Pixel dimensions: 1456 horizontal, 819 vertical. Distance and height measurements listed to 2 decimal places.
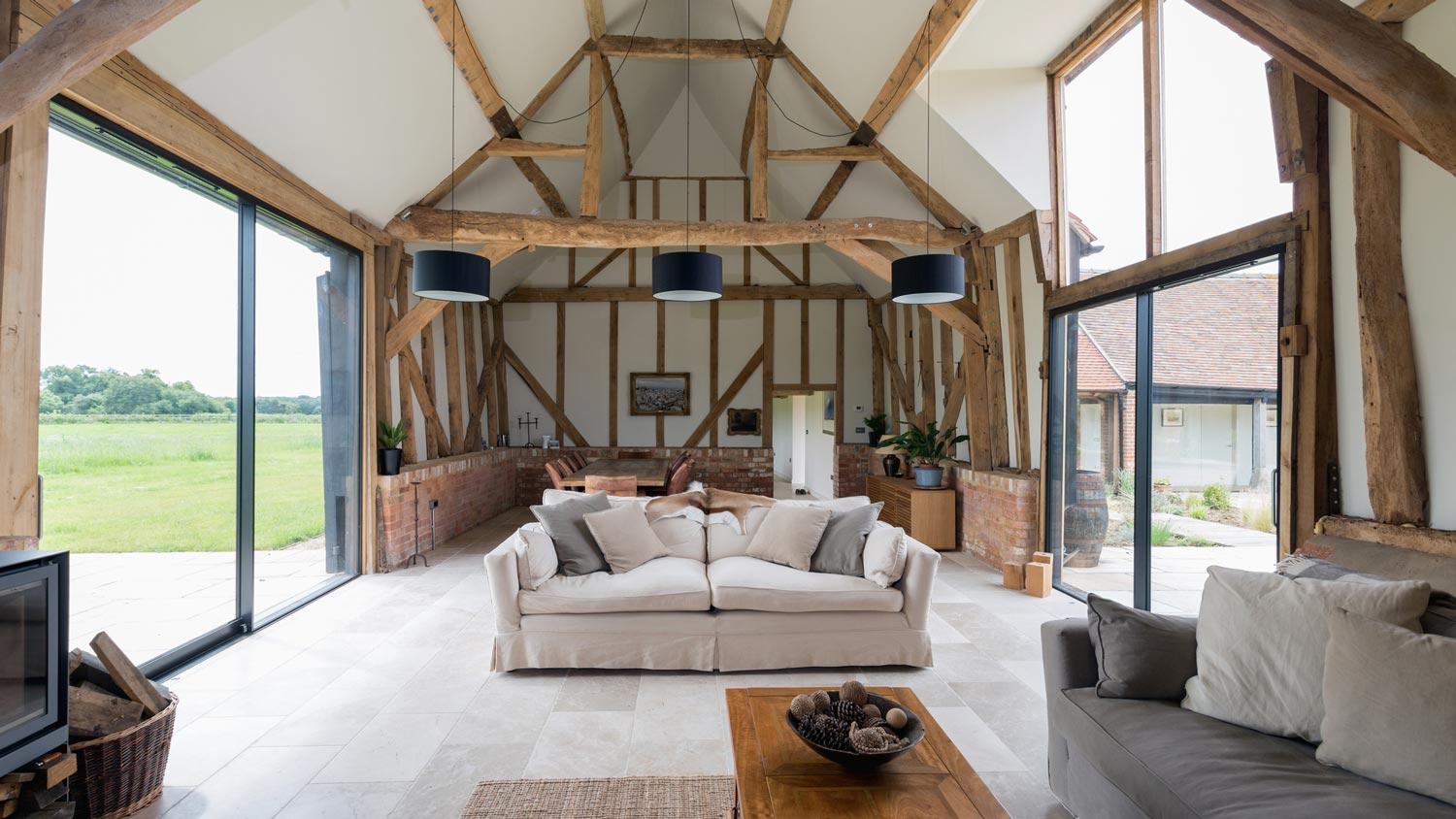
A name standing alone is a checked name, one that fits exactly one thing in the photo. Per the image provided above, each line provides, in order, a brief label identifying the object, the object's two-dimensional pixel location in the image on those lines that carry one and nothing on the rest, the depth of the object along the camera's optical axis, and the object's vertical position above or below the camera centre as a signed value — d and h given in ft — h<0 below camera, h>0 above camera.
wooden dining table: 23.65 -2.13
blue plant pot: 23.95 -2.22
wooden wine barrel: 17.44 -2.92
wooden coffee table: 6.11 -3.49
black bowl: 6.46 -3.21
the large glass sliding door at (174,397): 10.34 +0.35
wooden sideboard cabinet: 23.62 -3.58
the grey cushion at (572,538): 13.50 -2.45
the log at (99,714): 8.10 -3.59
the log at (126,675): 8.74 -3.31
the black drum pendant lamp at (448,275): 14.78 +3.03
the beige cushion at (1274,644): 6.95 -2.47
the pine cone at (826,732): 6.69 -3.15
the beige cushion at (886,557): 12.89 -2.73
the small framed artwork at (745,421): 35.47 -0.39
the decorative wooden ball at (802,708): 7.15 -3.07
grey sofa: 5.82 -3.29
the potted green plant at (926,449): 24.00 -1.27
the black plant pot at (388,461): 20.20 -1.35
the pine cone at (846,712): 7.13 -3.11
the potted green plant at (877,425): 32.76 -0.57
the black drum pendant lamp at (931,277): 15.02 +2.98
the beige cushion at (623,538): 13.85 -2.52
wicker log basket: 7.93 -4.20
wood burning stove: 7.01 -2.52
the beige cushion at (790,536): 13.94 -2.50
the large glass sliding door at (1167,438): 12.54 -0.55
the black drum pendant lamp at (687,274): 15.49 +3.17
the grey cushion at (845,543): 13.55 -2.59
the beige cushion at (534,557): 12.69 -2.66
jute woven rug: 8.29 -4.77
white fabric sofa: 12.56 -3.82
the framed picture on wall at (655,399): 35.32 +0.78
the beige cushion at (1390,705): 5.85 -2.62
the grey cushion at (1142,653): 7.85 -2.78
